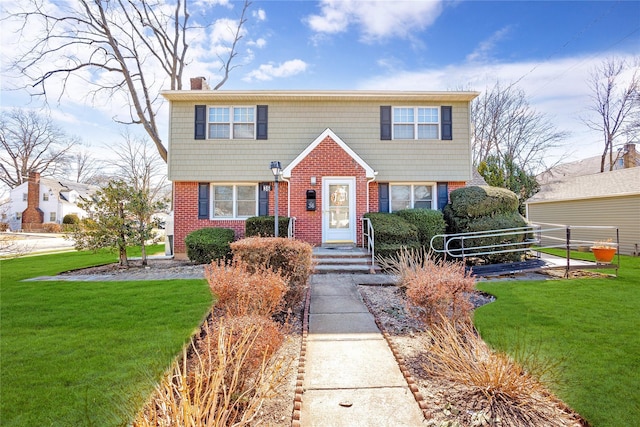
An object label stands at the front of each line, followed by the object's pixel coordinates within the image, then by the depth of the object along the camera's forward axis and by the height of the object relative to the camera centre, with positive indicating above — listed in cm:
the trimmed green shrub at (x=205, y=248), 995 -93
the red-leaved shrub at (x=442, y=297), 390 -102
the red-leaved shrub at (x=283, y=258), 559 -72
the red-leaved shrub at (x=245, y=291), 410 -102
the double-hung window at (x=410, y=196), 1203 +93
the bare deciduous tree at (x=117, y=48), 1531 +975
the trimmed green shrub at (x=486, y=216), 958 +10
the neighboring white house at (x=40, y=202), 3547 +224
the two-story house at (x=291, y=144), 1170 +298
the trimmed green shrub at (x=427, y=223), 993 -13
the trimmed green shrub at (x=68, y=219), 3528 +16
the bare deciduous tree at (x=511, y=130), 2459 +744
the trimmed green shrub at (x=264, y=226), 1041 -22
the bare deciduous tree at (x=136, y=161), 2945 +587
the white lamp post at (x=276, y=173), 945 +148
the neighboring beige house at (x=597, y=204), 1373 +74
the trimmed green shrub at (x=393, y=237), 905 -55
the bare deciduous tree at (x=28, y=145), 3244 +871
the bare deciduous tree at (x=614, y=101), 2267 +935
